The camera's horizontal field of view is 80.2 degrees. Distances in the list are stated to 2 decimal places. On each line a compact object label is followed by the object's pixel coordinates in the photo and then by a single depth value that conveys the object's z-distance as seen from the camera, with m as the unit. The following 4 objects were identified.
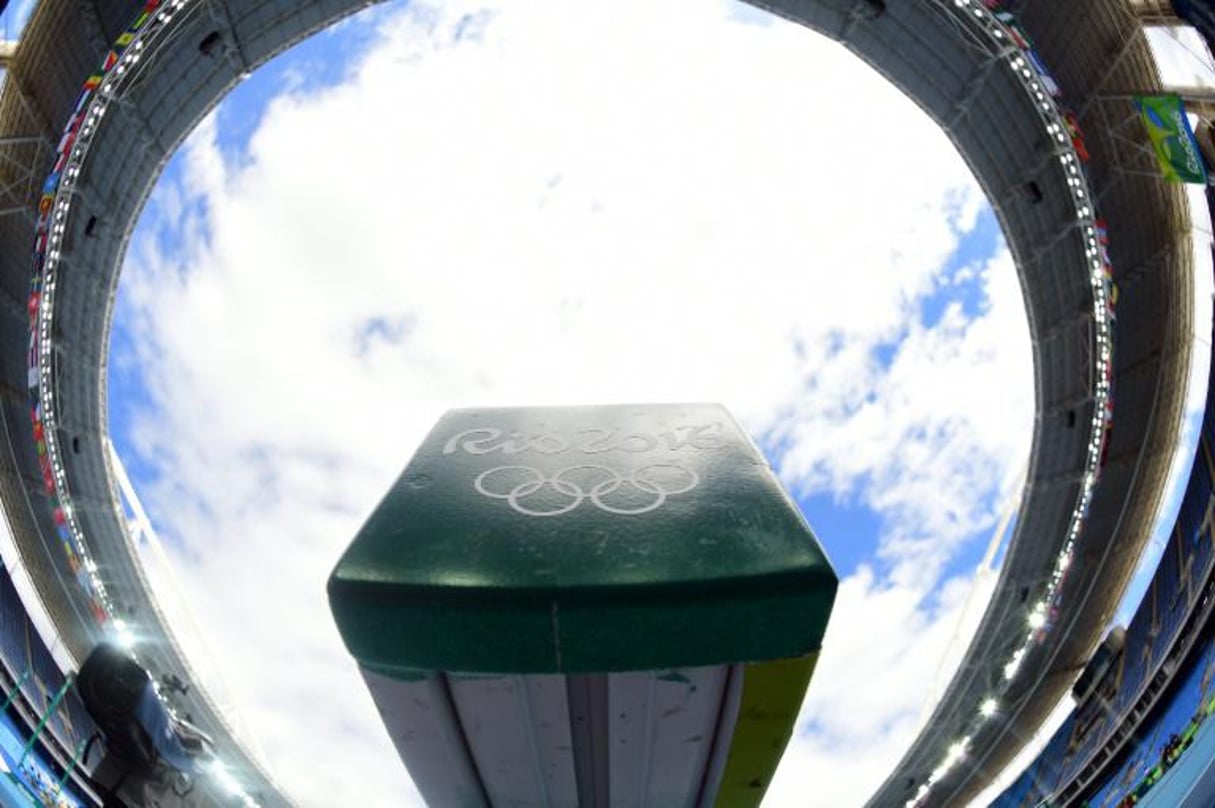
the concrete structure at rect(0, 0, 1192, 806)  15.59
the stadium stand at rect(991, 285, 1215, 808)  15.55
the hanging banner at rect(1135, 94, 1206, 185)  12.25
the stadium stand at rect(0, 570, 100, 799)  16.28
